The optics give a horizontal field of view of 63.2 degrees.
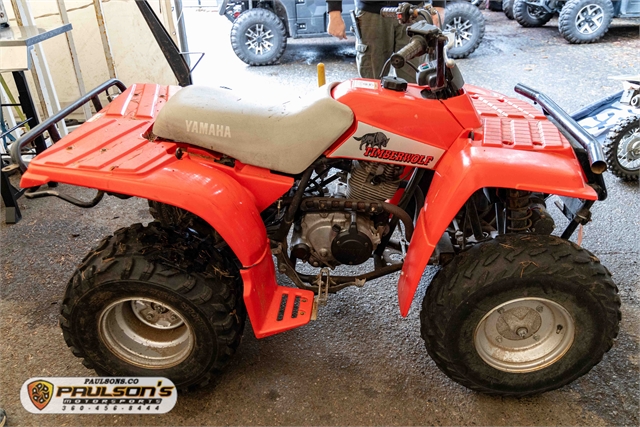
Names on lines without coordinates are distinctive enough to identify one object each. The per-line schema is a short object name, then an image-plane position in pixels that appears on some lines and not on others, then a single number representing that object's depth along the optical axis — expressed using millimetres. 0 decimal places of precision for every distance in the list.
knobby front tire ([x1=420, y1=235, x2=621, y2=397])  1948
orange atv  1953
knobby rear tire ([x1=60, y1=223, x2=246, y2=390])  2031
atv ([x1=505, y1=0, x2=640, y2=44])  7816
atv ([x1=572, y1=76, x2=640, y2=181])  3713
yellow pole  2439
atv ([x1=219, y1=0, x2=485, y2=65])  7211
